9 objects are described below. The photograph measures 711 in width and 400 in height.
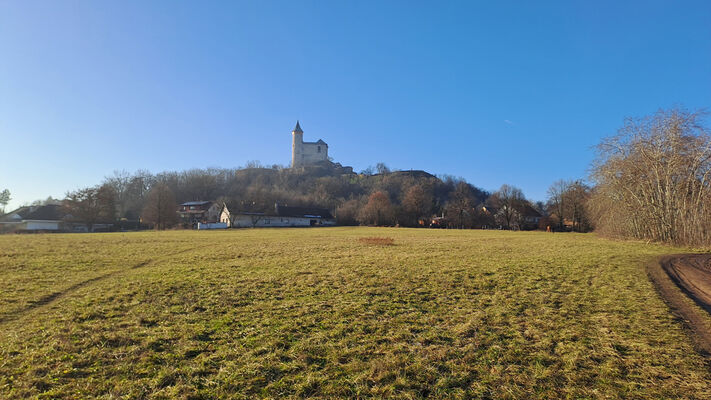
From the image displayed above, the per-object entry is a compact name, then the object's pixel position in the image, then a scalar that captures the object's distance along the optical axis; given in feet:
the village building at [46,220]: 194.70
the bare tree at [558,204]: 226.17
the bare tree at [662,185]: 73.82
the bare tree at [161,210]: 207.21
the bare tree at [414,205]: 275.39
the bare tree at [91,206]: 192.85
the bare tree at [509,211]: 249.96
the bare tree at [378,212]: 268.82
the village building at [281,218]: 247.70
